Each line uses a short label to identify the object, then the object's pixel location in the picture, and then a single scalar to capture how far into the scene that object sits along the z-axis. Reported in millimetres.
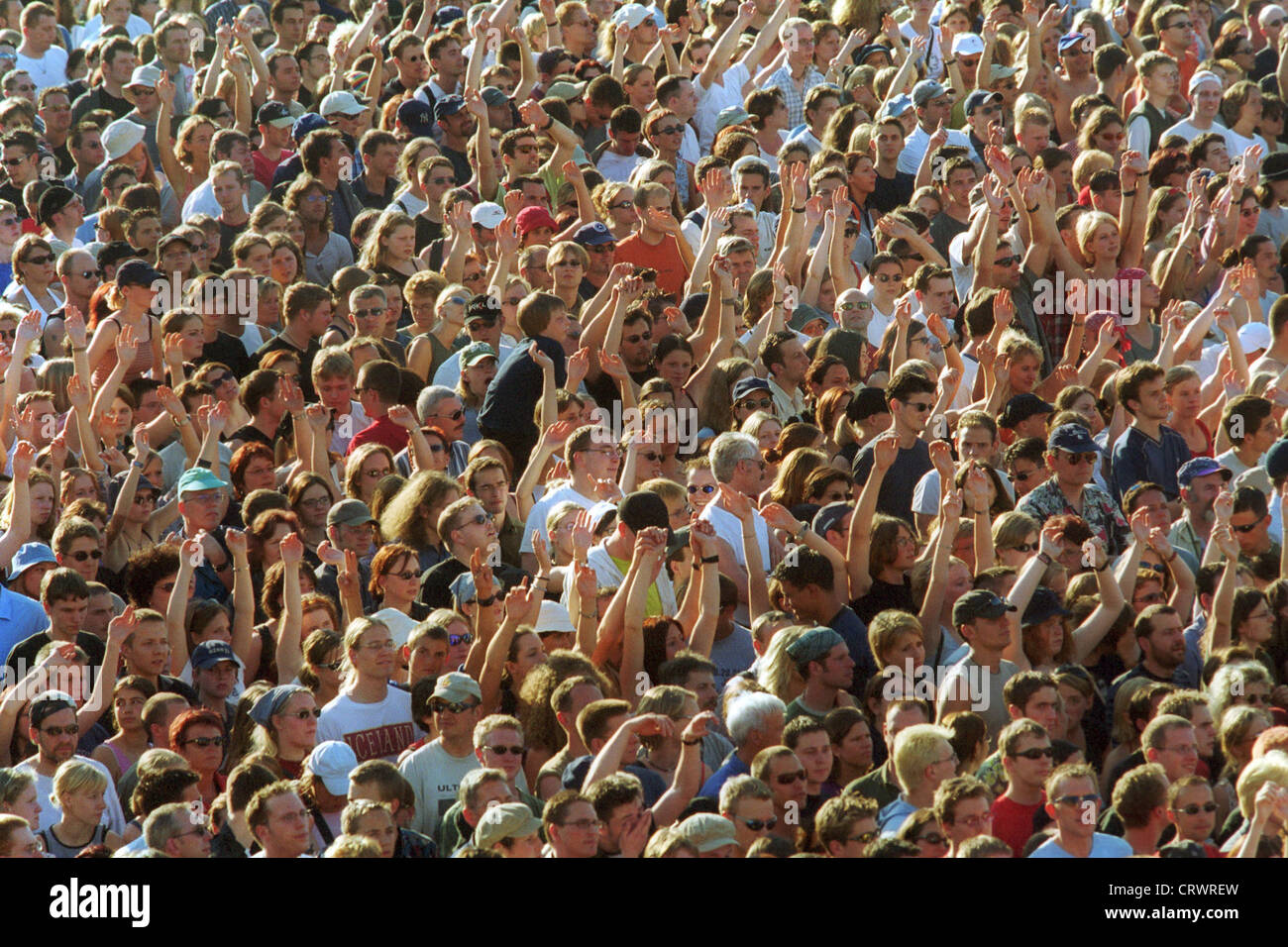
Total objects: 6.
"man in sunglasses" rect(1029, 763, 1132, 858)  14070
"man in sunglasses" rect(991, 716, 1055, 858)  14914
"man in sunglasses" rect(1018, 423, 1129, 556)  18797
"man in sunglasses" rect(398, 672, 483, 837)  15648
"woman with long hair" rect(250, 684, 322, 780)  16000
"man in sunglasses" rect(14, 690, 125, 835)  15703
